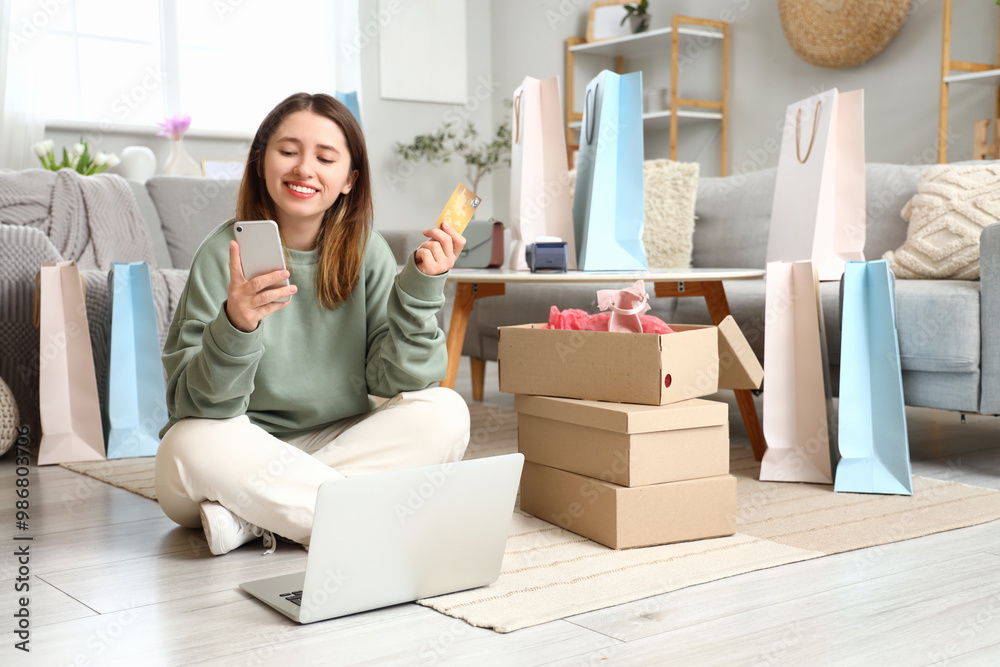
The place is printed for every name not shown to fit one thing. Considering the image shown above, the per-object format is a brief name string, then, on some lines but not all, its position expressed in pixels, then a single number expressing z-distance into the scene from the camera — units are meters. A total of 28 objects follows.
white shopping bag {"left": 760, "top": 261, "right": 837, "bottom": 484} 1.89
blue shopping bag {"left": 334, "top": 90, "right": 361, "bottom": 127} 2.88
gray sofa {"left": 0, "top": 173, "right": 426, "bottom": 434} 2.32
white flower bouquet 3.65
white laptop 1.09
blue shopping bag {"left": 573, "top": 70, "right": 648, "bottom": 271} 2.10
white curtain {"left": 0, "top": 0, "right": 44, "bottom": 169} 3.97
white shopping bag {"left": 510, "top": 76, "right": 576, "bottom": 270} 2.25
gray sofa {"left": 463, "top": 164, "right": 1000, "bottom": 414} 1.91
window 4.18
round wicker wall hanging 3.69
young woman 1.35
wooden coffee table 1.93
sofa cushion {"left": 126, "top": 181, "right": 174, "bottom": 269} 3.14
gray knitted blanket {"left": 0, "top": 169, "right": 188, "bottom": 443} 2.33
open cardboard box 1.49
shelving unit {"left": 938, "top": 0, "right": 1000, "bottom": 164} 3.41
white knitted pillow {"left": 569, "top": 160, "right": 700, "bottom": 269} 2.90
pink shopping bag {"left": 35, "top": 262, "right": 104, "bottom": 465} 2.17
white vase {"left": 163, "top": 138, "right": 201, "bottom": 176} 4.11
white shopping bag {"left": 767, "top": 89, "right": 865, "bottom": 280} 2.11
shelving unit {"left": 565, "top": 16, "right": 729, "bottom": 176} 4.38
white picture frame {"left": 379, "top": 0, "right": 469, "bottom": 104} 4.94
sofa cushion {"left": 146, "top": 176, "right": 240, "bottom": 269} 3.18
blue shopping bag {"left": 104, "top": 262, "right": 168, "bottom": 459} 2.24
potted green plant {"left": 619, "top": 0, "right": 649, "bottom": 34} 4.60
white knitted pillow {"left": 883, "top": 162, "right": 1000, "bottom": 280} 2.22
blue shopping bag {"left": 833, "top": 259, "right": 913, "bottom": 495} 1.81
